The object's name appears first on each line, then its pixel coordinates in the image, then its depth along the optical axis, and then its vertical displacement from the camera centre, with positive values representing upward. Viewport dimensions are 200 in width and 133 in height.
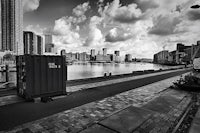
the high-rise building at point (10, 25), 114.12 +37.16
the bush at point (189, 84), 9.30 -1.81
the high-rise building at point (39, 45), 193.50 +29.45
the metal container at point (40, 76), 6.18 -0.81
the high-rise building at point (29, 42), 165.88 +29.76
